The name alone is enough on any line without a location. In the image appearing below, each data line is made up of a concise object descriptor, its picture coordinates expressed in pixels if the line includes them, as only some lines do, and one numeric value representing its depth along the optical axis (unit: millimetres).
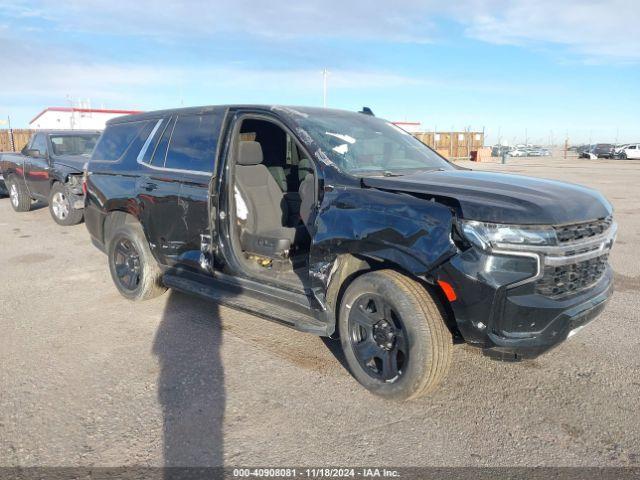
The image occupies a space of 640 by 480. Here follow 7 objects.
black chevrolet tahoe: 2832
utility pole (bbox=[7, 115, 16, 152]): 34312
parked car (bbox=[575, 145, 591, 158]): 51497
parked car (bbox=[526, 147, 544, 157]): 67688
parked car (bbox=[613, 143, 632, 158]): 48388
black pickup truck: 9664
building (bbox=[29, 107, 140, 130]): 37250
